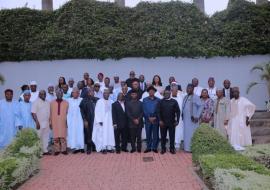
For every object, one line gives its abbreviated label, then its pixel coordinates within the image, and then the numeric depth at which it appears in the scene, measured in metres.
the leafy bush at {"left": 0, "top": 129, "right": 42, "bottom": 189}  4.08
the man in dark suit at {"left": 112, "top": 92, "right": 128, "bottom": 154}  6.61
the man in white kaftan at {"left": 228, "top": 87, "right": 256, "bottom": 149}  6.71
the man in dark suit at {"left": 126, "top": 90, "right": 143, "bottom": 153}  6.58
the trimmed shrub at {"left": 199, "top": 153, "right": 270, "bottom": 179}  3.96
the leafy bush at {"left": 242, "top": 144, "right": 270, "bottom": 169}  4.88
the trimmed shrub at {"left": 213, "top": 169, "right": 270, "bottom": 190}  3.21
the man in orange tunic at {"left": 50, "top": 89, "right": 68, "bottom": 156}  6.66
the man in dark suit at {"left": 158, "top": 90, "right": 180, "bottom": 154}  6.51
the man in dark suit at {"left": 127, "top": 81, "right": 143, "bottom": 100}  6.78
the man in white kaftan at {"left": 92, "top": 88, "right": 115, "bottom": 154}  6.68
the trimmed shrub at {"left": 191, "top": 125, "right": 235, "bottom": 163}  4.92
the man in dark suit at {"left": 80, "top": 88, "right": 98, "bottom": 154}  6.70
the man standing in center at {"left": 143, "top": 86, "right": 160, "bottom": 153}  6.59
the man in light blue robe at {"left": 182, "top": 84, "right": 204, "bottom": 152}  6.63
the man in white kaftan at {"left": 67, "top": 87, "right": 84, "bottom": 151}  6.72
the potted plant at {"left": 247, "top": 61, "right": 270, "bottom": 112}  8.47
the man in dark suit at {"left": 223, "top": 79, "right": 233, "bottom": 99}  7.16
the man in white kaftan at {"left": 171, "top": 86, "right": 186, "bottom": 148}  6.88
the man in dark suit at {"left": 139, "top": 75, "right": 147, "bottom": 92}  7.42
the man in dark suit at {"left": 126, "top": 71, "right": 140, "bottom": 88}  7.52
